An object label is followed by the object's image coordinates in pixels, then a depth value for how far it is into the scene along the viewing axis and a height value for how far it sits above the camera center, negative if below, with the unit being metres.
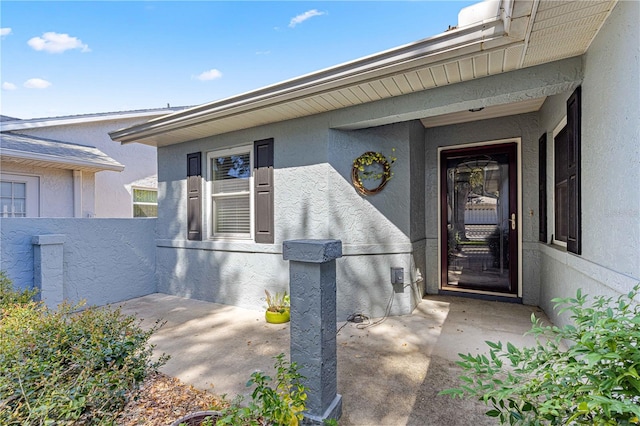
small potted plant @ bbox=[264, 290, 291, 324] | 3.81 -1.25
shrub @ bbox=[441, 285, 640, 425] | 0.84 -0.54
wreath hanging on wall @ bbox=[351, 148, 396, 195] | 3.93 +0.56
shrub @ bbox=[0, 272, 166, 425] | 1.42 -0.87
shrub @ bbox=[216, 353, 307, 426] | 1.43 -0.99
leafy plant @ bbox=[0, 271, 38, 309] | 2.96 -0.83
